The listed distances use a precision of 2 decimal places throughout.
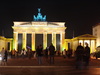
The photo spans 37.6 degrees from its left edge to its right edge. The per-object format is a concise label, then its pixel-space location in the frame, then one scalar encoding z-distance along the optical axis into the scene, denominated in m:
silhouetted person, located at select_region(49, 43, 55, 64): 14.35
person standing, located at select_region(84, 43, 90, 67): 12.54
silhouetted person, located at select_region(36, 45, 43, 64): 14.36
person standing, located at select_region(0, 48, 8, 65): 14.47
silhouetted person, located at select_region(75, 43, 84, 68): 11.66
